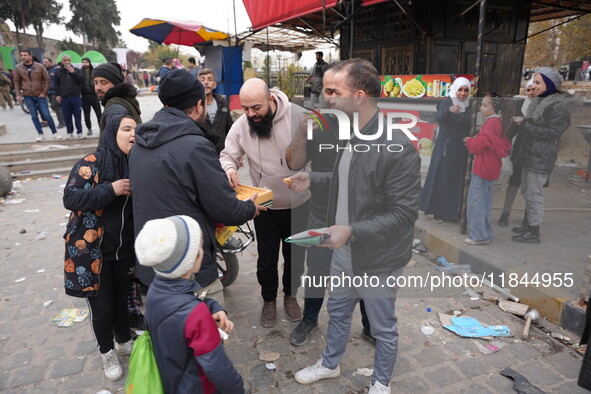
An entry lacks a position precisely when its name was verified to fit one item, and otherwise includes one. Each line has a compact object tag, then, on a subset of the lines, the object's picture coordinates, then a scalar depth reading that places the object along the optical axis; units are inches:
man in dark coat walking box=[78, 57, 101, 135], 379.6
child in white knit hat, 62.6
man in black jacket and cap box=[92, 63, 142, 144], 111.5
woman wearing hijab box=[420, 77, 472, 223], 178.9
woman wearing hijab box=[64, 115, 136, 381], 94.6
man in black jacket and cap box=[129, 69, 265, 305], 79.2
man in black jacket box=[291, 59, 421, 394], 80.3
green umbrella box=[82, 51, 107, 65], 1117.7
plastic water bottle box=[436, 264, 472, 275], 165.0
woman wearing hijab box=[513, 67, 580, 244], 153.3
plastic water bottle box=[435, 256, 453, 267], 172.0
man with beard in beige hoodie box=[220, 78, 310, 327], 113.6
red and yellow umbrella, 462.9
